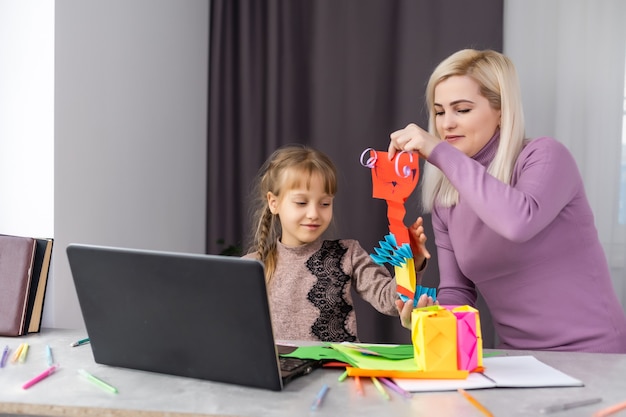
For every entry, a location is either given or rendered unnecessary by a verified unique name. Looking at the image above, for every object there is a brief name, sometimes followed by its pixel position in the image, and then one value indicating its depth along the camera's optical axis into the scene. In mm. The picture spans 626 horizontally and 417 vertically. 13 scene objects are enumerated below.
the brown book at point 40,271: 1671
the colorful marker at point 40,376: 1104
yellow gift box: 1162
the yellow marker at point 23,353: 1295
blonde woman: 1588
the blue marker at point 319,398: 1007
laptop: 1045
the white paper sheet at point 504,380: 1103
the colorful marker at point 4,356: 1269
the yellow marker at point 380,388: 1054
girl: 1899
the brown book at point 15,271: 1627
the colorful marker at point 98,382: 1086
